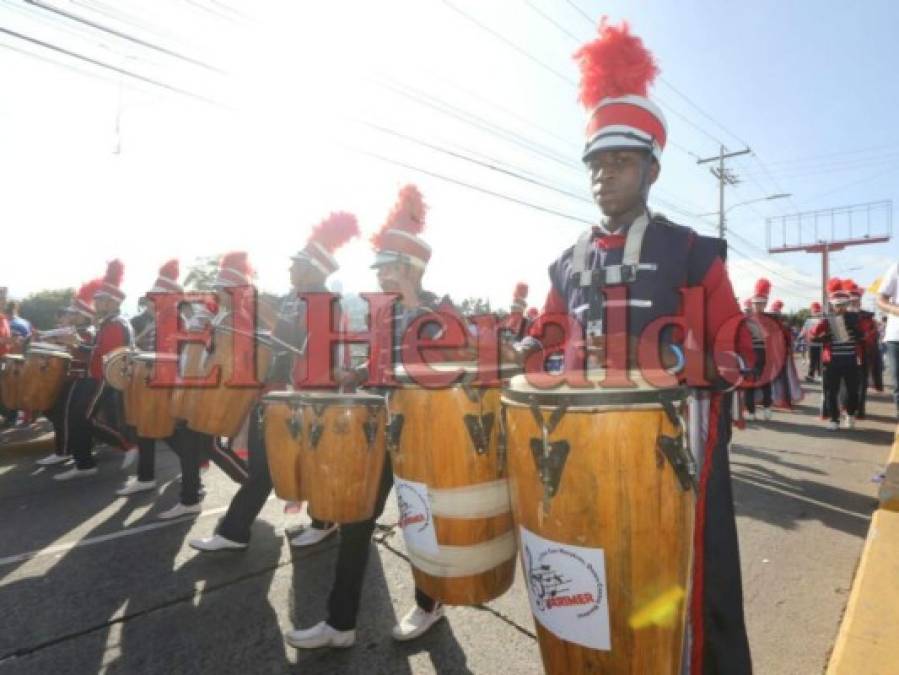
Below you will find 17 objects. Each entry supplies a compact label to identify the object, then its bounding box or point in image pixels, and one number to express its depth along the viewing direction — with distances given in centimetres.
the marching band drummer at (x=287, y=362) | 358
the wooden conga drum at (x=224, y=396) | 385
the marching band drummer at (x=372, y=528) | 254
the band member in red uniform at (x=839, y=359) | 777
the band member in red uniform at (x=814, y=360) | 1351
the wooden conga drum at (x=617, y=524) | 140
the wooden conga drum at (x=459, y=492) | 196
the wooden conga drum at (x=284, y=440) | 275
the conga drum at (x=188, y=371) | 396
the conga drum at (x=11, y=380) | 622
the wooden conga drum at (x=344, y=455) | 257
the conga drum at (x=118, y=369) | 521
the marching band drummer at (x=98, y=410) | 587
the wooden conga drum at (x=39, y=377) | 611
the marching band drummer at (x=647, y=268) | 174
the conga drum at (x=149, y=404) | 480
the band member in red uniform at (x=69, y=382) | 620
